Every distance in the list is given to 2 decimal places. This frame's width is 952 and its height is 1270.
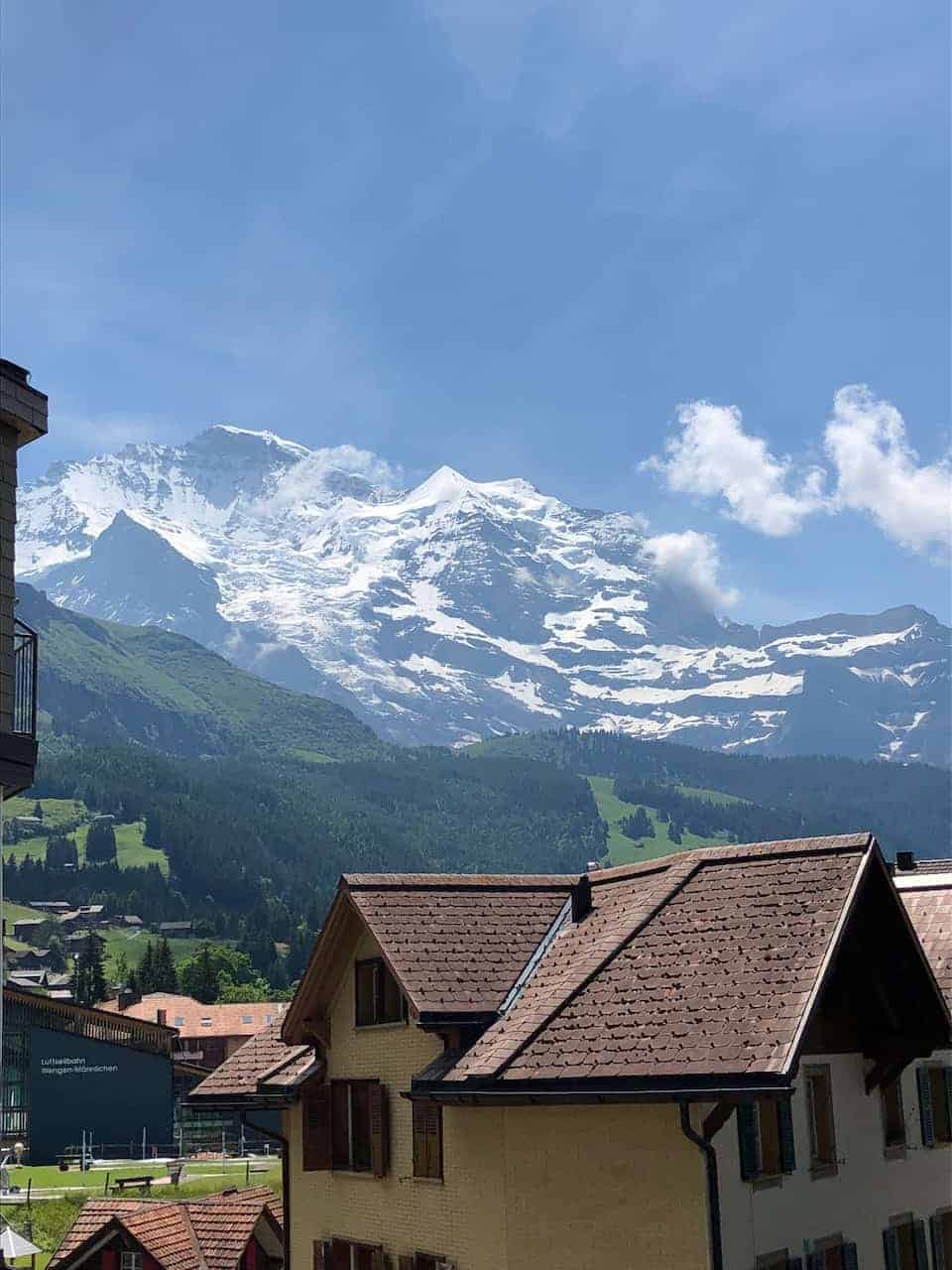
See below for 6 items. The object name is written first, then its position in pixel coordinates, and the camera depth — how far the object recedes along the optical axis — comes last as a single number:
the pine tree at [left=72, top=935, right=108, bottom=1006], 194.52
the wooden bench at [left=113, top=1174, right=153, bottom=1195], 78.25
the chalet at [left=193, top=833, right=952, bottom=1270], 21.88
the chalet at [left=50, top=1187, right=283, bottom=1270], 37.25
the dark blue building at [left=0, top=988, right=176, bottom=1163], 115.31
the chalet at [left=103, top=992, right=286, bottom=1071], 172.12
